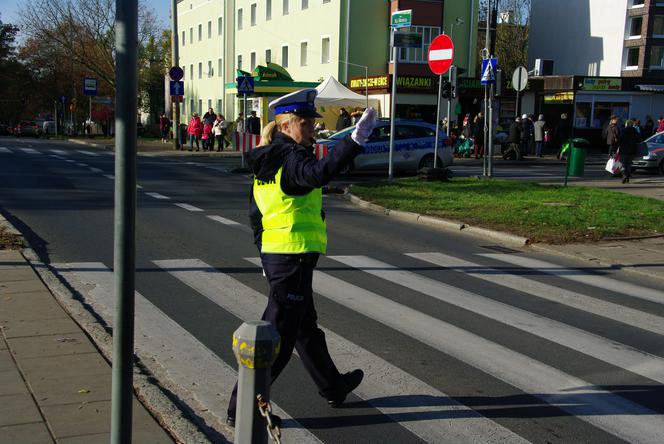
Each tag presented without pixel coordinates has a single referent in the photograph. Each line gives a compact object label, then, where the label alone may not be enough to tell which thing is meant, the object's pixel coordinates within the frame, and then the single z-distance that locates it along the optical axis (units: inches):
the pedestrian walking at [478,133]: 1213.7
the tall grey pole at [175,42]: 1233.1
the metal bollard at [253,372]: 105.3
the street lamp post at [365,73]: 1510.8
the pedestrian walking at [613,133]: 999.6
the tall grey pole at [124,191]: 108.5
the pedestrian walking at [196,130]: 1312.7
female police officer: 154.1
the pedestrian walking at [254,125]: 1208.2
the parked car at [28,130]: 2420.0
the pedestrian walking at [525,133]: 1251.4
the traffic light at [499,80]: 778.2
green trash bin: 795.7
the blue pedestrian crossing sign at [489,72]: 754.3
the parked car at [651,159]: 935.0
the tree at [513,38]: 2679.6
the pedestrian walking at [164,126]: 1668.3
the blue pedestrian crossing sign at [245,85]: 933.1
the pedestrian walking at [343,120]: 1167.5
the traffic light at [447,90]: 913.9
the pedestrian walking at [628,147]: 798.5
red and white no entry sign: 709.9
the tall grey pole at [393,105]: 676.7
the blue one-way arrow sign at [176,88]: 1139.3
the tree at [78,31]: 1881.2
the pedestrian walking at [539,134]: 1282.0
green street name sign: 669.3
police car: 847.9
